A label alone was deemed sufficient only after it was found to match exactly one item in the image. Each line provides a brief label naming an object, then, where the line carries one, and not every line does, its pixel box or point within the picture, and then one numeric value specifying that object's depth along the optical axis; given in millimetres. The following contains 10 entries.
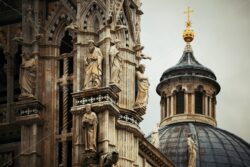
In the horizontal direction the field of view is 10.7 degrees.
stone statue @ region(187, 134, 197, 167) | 79188
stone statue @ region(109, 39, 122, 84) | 39781
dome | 86688
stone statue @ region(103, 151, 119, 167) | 38312
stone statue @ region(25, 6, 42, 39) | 41812
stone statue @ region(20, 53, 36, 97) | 41156
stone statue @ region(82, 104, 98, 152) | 39000
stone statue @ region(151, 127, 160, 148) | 57744
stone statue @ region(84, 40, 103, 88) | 39656
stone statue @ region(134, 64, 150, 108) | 41375
